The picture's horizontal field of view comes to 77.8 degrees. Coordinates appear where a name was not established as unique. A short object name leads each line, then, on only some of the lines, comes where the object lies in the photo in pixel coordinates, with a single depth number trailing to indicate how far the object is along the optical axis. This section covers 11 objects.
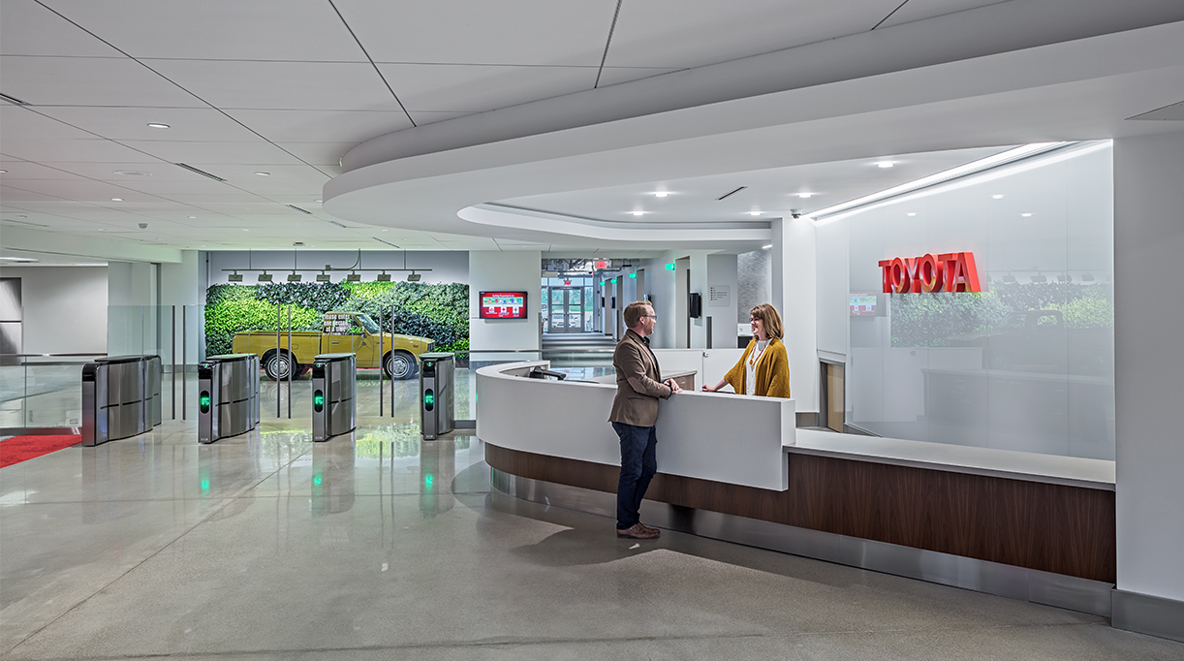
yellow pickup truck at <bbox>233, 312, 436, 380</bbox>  13.81
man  4.70
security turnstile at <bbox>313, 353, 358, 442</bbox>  8.41
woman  5.07
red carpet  7.50
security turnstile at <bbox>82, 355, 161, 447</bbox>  8.18
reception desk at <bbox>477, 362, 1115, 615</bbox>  3.63
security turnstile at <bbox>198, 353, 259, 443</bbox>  8.40
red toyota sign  6.03
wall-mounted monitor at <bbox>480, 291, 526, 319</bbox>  16.20
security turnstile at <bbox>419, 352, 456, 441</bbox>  8.45
